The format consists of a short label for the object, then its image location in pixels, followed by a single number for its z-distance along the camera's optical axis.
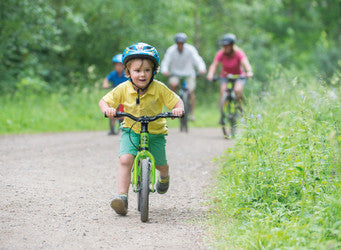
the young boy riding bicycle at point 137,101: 10.12
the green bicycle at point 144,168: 9.65
